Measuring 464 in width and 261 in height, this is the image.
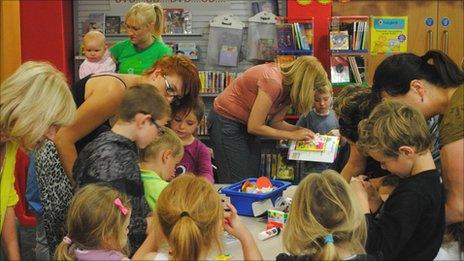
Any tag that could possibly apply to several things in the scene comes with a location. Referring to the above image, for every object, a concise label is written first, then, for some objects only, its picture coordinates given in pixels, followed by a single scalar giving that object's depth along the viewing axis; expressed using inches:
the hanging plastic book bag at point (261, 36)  267.6
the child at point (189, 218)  82.7
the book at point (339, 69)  250.4
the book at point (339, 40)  249.4
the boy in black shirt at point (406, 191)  88.5
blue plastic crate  119.4
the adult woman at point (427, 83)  92.6
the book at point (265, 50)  266.7
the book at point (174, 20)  274.8
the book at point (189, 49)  273.1
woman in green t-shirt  187.0
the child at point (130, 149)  94.7
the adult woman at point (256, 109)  157.8
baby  233.8
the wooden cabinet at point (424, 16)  264.5
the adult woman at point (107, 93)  109.1
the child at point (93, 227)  86.9
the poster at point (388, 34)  264.7
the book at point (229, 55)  270.4
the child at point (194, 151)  142.0
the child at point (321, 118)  191.3
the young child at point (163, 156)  117.4
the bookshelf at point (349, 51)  249.3
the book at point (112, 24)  277.0
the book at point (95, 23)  276.4
